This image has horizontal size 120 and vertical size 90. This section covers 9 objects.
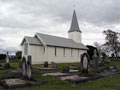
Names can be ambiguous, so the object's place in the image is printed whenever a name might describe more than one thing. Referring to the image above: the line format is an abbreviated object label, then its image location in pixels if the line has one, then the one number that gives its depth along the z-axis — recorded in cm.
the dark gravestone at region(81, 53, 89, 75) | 1027
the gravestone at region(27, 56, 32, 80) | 800
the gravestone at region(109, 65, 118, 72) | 1506
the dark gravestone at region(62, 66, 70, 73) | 1261
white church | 2483
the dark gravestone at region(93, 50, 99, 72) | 1560
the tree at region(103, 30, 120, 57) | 4116
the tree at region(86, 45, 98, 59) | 4475
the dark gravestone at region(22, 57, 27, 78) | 815
